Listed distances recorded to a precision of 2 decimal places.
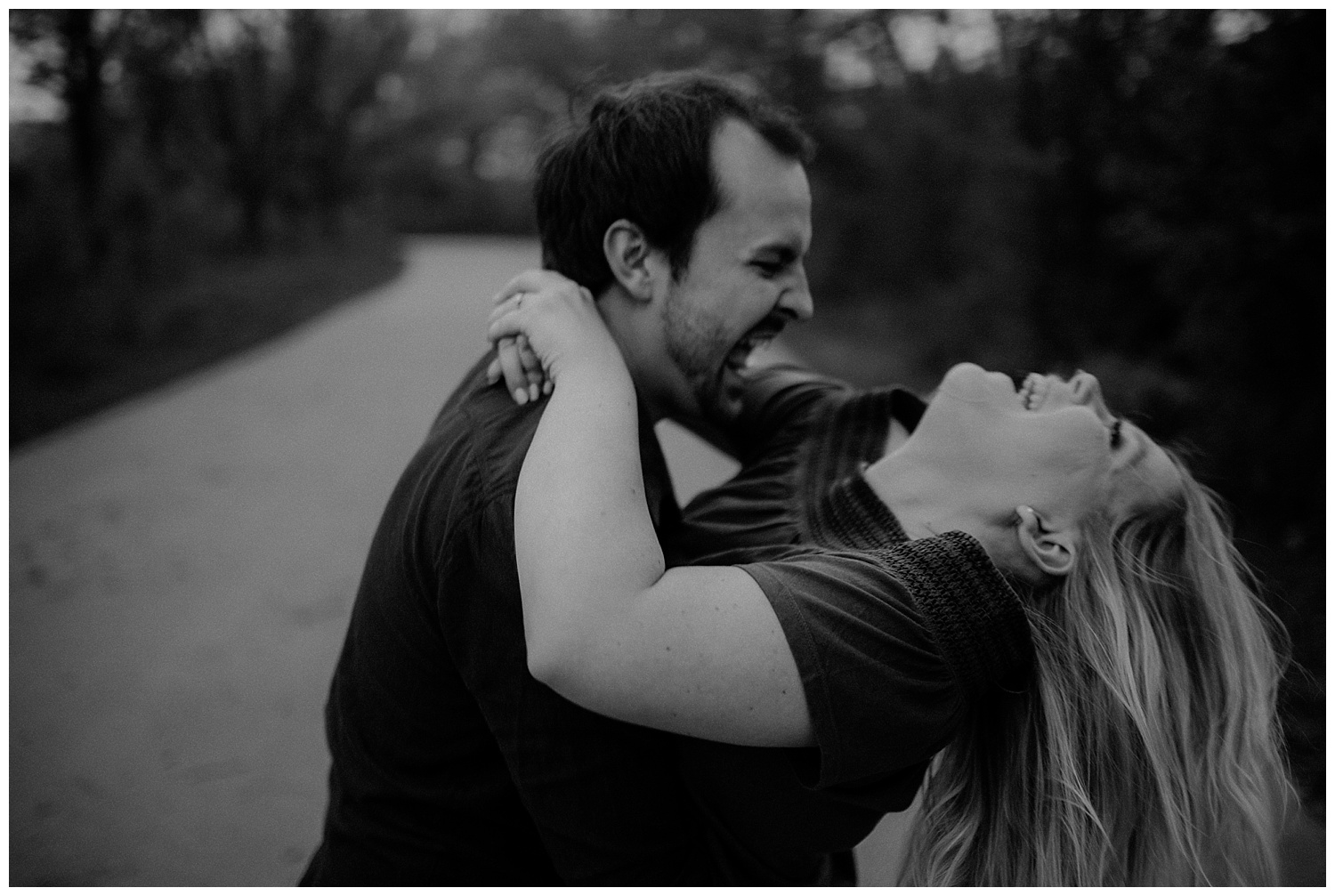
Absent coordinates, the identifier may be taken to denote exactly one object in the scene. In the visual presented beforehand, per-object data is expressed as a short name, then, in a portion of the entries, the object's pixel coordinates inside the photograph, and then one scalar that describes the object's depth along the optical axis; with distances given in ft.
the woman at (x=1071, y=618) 4.84
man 4.37
